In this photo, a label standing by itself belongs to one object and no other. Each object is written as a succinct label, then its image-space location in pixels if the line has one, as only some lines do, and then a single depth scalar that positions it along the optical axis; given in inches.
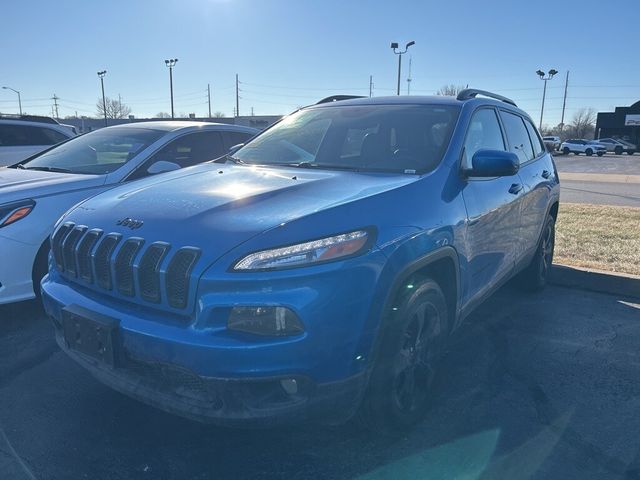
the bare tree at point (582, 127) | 3218.5
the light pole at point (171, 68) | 2390.5
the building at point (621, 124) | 2292.1
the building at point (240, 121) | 2237.9
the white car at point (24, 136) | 352.2
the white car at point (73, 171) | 160.2
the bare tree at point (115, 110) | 3459.2
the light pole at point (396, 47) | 1309.1
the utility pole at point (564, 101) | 3132.4
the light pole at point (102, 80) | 2448.3
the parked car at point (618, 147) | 1974.7
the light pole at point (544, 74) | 2151.8
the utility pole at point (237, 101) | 3369.1
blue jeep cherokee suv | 84.4
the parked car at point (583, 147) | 1876.2
